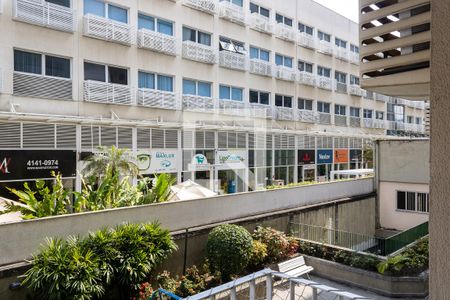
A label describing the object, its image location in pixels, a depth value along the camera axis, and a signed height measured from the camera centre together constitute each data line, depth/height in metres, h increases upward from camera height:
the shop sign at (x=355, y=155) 36.07 -0.70
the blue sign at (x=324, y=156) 32.03 -0.75
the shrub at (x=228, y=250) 9.11 -2.47
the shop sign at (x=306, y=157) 30.03 -0.74
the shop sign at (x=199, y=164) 22.30 -0.95
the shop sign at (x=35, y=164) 15.03 -0.66
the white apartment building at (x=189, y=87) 16.16 +3.49
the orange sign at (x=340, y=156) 33.92 -0.74
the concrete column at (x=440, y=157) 1.63 -0.04
